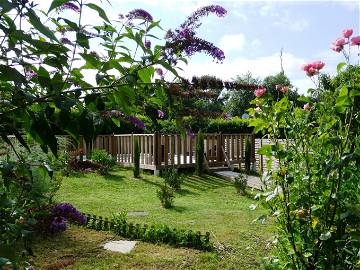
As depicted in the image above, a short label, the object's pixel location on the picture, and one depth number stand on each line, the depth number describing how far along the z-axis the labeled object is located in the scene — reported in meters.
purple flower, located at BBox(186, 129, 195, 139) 1.30
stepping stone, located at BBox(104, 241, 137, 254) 4.62
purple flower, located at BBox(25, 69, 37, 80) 1.26
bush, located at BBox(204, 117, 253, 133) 16.61
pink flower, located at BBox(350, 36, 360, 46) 2.29
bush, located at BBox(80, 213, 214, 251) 4.77
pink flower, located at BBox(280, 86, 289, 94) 2.76
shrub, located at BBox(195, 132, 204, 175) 11.39
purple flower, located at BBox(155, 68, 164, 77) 1.29
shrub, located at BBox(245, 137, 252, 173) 12.29
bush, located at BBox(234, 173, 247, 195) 9.28
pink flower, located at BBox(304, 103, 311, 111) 2.78
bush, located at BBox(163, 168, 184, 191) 9.47
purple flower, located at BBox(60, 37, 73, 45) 1.23
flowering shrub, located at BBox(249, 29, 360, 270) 2.36
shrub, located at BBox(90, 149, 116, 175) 11.42
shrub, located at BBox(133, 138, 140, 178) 10.88
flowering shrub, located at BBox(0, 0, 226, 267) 0.92
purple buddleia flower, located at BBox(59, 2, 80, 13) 1.21
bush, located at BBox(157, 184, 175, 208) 7.46
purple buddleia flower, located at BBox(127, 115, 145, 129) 1.33
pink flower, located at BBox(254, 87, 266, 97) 2.41
